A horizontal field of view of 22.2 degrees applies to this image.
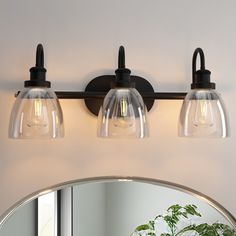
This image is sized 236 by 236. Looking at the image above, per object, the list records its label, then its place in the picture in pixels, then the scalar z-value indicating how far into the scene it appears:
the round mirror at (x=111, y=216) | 1.66
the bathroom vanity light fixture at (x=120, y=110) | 1.55
